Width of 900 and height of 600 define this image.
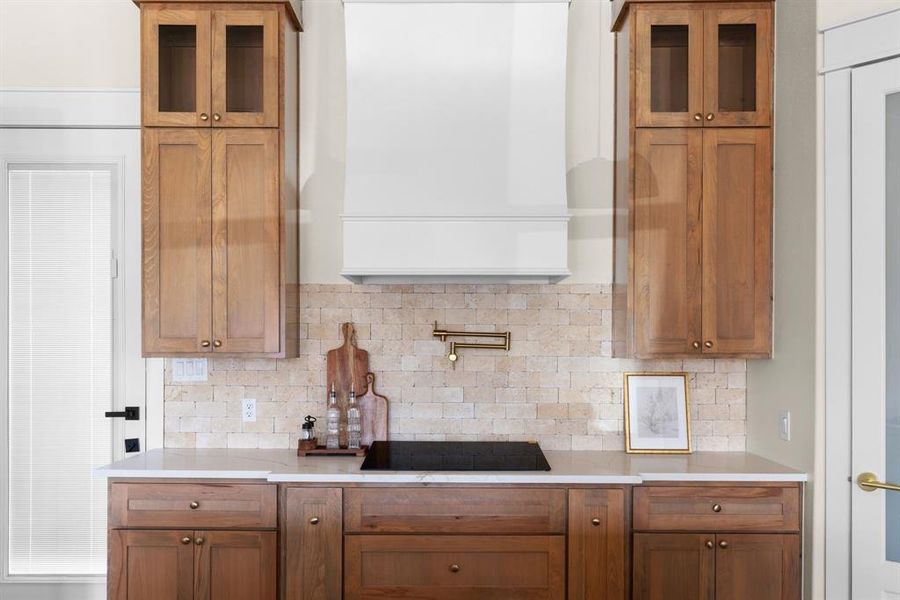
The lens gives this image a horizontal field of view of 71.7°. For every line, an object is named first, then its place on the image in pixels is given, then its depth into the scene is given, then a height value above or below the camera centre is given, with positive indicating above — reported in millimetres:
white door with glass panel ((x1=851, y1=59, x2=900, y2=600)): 1991 -118
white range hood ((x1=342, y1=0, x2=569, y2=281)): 2305 +573
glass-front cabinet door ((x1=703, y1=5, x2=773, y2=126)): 2422 +902
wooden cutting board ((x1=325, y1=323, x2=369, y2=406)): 2680 -308
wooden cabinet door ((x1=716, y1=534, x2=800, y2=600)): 2217 -970
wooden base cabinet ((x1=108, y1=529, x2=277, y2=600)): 2230 -977
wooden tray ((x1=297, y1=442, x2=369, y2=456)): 2496 -636
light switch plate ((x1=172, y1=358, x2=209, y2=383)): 2707 -334
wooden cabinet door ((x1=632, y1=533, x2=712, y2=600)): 2213 -966
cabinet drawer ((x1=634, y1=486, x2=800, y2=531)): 2221 -770
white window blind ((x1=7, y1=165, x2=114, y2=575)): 2703 -296
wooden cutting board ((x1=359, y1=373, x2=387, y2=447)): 2672 -521
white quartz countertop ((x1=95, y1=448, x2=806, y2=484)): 2199 -650
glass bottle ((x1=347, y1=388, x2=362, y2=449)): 2559 -556
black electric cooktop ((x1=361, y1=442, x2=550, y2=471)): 2289 -636
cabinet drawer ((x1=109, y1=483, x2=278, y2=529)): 2240 -761
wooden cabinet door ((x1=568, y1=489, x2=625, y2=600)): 2195 -915
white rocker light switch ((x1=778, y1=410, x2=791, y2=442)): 2332 -494
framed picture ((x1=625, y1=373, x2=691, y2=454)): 2637 -512
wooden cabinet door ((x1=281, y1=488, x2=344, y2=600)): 2201 -889
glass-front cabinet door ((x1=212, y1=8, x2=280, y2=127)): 2439 +905
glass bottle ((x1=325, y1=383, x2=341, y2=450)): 2547 -545
